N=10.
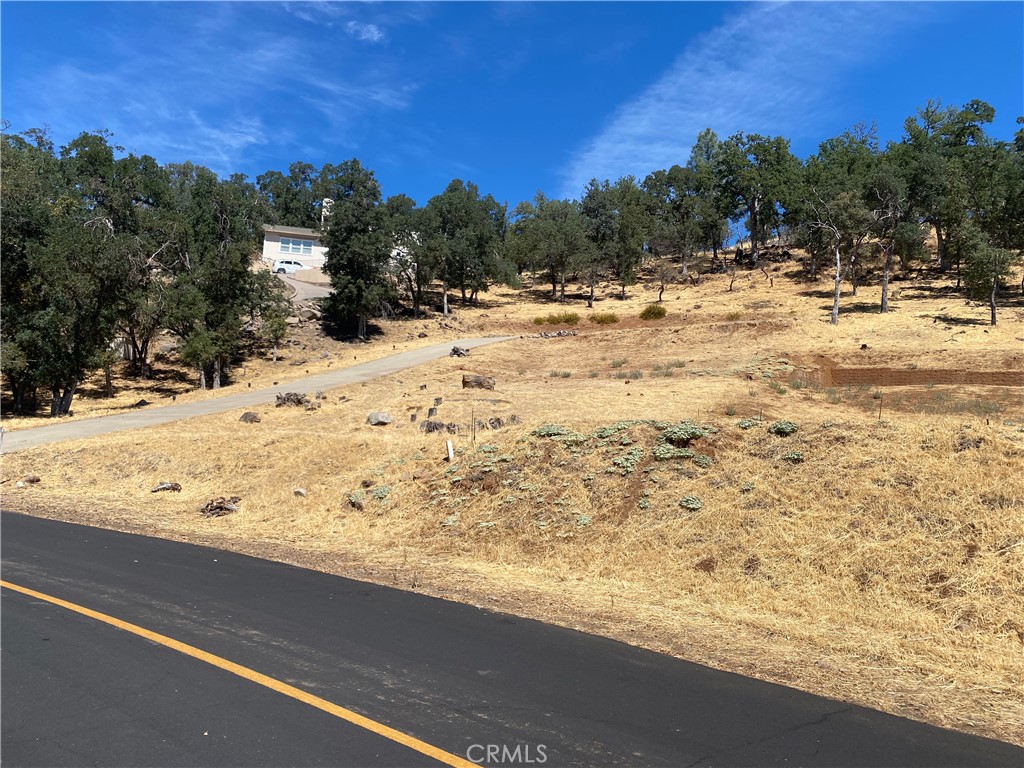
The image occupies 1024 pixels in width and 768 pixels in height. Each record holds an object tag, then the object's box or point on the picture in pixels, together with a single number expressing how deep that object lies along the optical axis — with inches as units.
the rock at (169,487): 625.2
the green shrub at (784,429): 477.4
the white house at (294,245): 2844.5
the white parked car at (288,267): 2714.1
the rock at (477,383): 1103.0
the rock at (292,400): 989.8
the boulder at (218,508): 546.0
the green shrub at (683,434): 498.9
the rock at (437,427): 716.0
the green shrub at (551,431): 557.9
